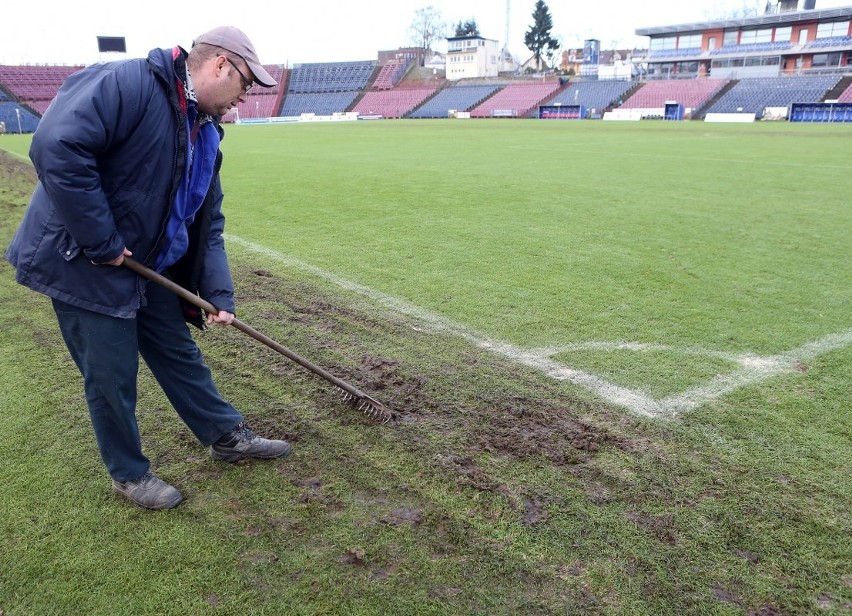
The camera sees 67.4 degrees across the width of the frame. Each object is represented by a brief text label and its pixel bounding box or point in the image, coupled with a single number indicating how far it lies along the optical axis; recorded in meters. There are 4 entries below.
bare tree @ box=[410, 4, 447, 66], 94.50
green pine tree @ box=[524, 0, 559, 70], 84.47
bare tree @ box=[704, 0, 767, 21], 81.75
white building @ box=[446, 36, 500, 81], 69.75
